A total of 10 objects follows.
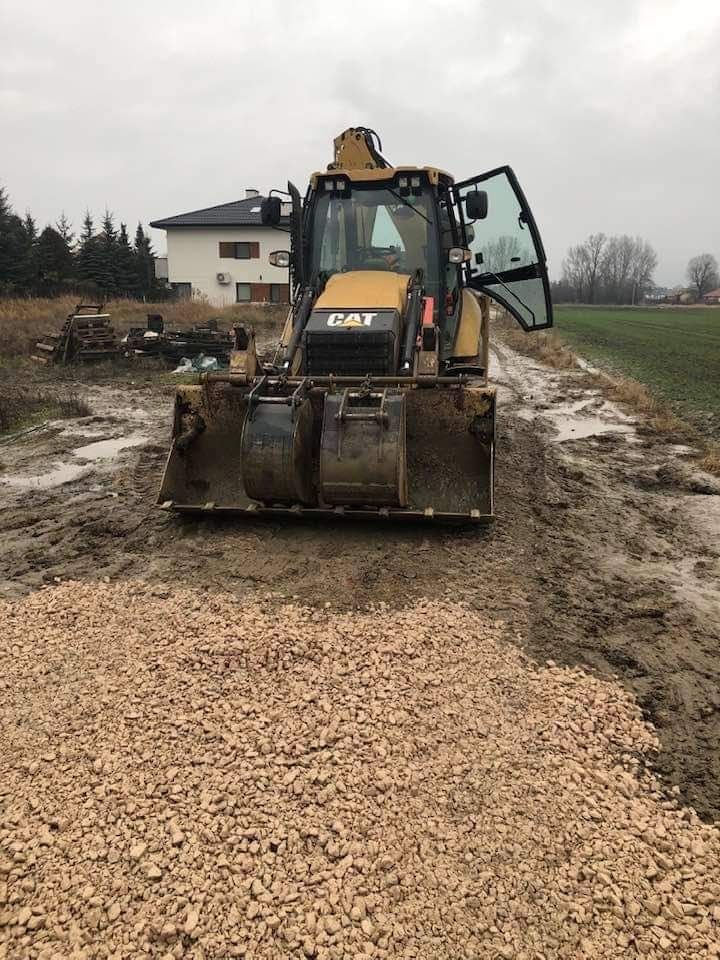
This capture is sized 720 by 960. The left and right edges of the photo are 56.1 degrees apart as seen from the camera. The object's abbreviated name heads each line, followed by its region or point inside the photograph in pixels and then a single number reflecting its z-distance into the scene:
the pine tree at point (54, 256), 37.31
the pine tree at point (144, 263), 40.68
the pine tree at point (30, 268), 34.76
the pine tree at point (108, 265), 38.38
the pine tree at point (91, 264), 38.44
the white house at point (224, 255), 36.09
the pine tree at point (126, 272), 39.25
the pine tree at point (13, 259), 34.41
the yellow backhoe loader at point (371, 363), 5.13
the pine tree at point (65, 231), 43.56
